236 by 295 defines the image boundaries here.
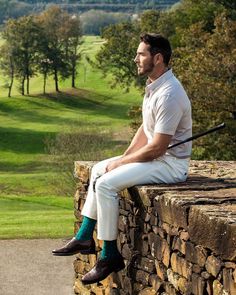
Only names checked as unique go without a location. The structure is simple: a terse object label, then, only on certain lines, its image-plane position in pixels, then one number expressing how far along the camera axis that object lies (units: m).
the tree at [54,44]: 80.31
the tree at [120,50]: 57.03
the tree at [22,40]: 76.50
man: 6.98
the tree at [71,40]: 85.61
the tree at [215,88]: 29.20
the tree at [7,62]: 79.12
